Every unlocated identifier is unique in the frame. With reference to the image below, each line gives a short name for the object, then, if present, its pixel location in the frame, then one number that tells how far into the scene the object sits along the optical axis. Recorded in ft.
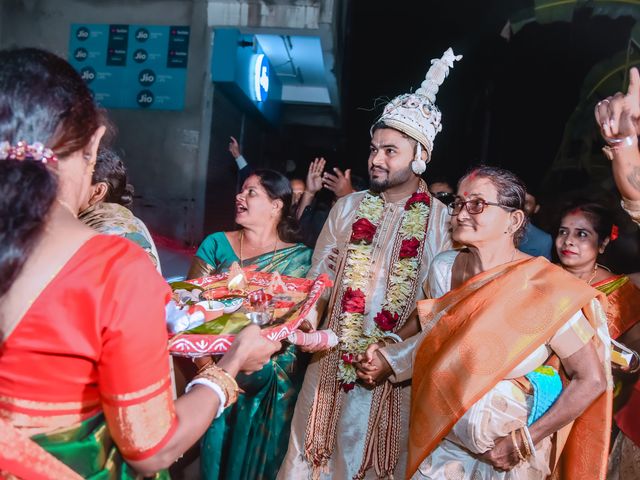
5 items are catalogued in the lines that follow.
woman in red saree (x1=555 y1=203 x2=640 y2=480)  10.03
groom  9.26
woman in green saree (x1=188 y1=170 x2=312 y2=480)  11.02
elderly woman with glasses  6.80
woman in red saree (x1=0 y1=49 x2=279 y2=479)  3.61
